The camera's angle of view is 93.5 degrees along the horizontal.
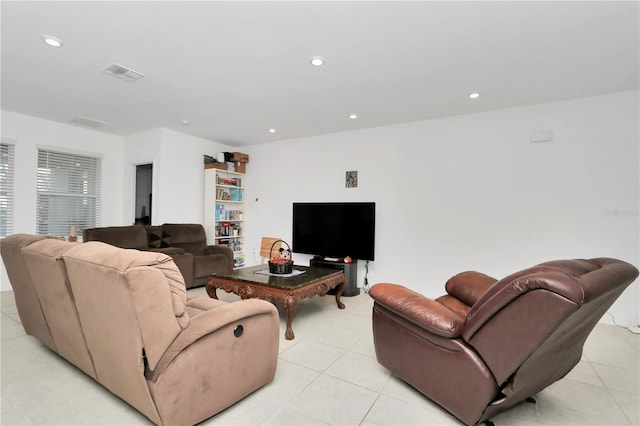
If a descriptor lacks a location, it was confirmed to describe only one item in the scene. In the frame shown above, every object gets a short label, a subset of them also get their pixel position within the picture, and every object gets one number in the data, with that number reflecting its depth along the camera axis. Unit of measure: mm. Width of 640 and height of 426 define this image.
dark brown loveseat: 3904
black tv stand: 4152
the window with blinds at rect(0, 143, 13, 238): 4016
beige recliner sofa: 1336
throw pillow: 4289
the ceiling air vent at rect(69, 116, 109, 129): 4254
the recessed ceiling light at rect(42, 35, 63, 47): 2293
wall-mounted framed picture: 4582
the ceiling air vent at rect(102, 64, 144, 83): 2742
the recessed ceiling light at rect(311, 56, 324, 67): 2522
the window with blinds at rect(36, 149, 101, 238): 4383
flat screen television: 4219
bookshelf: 5184
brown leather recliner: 1201
